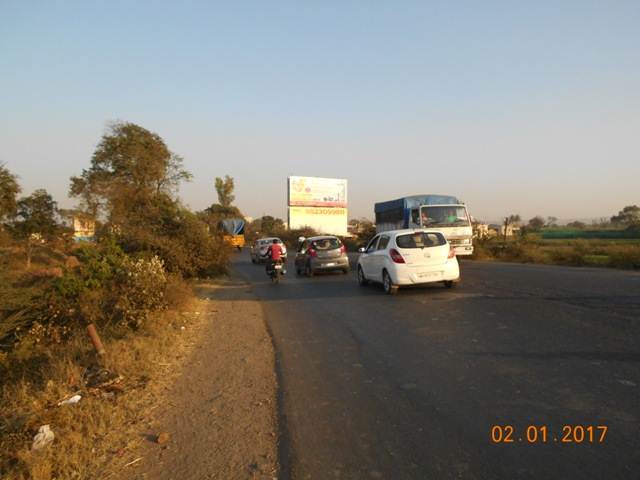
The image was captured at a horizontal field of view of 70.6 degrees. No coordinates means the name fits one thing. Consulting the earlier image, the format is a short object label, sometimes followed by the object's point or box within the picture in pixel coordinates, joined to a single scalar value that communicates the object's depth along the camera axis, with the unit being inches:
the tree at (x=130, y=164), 1381.6
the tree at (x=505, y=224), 1004.6
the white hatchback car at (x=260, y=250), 1175.9
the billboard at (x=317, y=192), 2089.1
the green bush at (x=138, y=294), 366.6
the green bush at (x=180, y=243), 611.5
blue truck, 767.7
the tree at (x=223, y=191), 3092.0
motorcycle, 676.1
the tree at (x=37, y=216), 1164.2
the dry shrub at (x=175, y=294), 410.3
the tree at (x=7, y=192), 973.2
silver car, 711.1
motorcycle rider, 676.1
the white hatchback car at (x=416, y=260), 455.5
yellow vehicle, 1750.7
